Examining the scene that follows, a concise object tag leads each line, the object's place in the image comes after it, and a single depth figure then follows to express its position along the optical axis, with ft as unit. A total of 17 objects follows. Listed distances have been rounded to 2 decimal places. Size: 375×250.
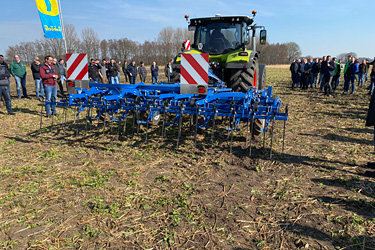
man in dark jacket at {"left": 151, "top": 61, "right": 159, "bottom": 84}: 48.57
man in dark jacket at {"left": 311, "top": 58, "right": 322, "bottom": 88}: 41.68
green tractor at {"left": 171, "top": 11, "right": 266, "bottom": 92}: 18.93
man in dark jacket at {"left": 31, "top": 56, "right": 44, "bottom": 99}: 30.30
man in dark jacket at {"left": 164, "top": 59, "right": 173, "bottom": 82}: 46.83
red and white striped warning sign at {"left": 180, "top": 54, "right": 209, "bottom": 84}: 13.46
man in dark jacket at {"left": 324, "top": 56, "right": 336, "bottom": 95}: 34.58
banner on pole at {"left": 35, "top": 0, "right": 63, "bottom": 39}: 20.89
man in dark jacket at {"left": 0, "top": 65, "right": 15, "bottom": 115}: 22.56
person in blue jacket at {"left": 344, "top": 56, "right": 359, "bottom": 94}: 34.09
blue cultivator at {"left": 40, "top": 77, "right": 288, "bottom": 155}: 12.71
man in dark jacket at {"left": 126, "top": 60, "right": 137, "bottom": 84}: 43.06
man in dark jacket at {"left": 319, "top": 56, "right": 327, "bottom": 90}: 35.54
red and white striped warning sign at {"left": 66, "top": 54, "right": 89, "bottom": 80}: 16.03
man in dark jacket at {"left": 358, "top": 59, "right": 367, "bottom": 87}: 39.55
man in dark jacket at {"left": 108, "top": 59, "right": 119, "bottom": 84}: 39.40
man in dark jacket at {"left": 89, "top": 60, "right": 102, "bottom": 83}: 34.01
